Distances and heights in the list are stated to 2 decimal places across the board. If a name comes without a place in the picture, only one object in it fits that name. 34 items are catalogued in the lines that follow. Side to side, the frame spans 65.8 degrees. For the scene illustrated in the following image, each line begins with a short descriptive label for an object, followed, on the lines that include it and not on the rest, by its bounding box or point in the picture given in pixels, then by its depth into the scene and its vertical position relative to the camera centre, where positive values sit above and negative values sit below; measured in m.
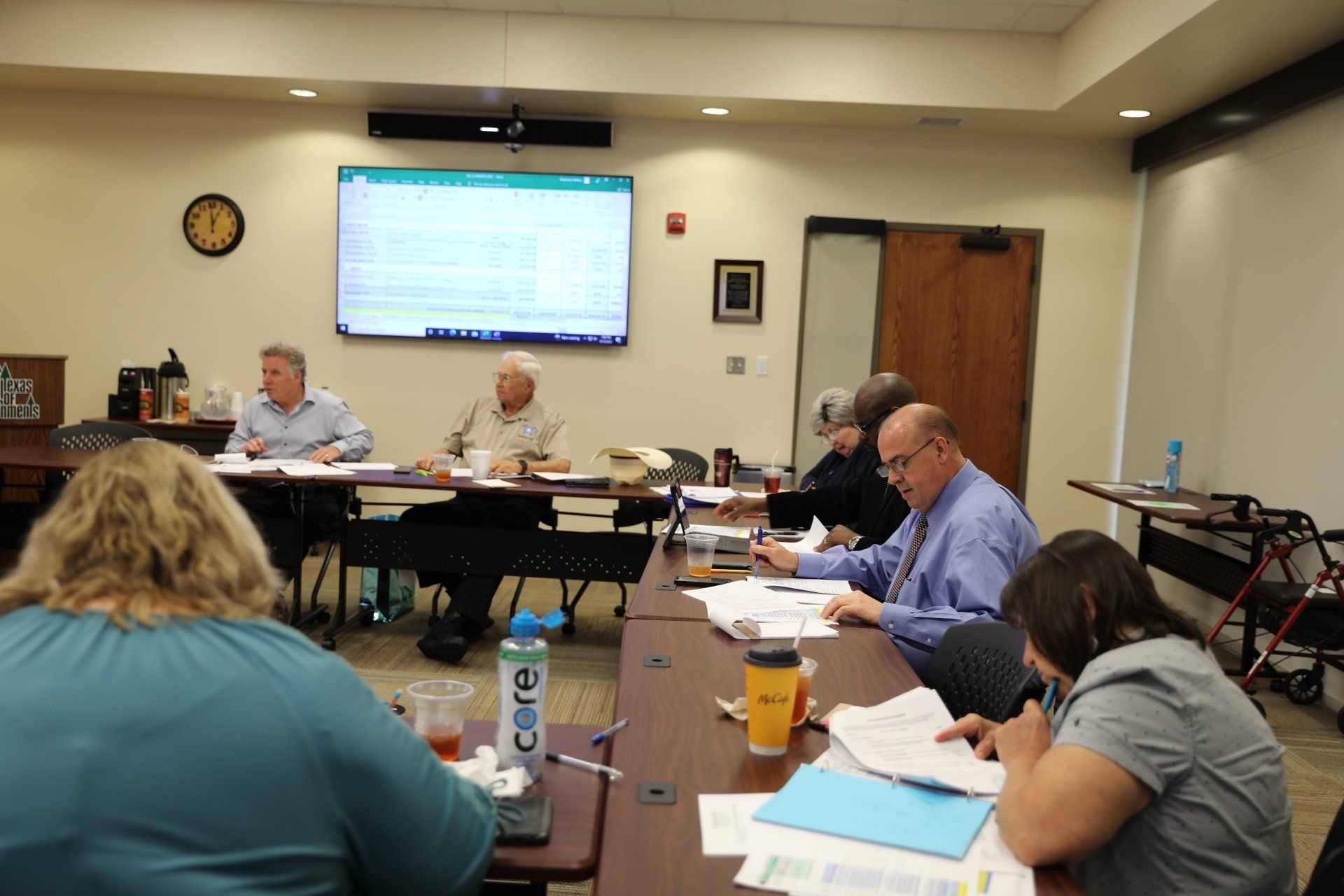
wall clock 6.48 +0.75
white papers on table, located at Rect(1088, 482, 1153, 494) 5.22 -0.49
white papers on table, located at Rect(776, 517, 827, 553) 3.19 -0.52
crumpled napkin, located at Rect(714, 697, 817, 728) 1.70 -0.55
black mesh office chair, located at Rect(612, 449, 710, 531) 5.18 -0.57
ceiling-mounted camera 6.13 +1.35
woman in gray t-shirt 1.24 -0.48
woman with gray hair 4.21 -0.25
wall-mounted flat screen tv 6.37 +0.63
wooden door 6.47 +0.32
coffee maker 6.30 -0.34
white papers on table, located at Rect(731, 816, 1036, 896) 1.18 -0.57
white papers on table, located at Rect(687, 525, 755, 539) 3.51 -0.55
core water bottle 1.40 -0.46
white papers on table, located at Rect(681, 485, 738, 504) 4.41 -0.53
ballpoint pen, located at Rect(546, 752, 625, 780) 1.44 -0.56
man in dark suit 3.56 -0.47
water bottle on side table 5.20 -0.37
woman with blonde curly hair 0.93 -0.36
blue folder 1.28 -0.56
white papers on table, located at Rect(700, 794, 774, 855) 1.26 -0.57
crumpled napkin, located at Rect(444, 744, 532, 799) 1.36 -0.55
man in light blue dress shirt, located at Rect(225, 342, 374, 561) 5.07 -0.37
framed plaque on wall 6.46 +0.50
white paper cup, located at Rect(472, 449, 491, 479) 4.61 -0.47
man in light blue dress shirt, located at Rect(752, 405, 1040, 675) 2.35 -0.41
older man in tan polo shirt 4.62 -0.49
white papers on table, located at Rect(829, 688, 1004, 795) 1.47 -0.55
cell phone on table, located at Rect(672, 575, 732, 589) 2.75 -0.56
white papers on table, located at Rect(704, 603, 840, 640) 2.20 -0.55
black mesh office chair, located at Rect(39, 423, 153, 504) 5.19 -0.49
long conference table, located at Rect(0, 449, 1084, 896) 1.21 -0.57
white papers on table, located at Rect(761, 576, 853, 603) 2.66 -0.55
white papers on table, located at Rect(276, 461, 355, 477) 4.54 -0.53
